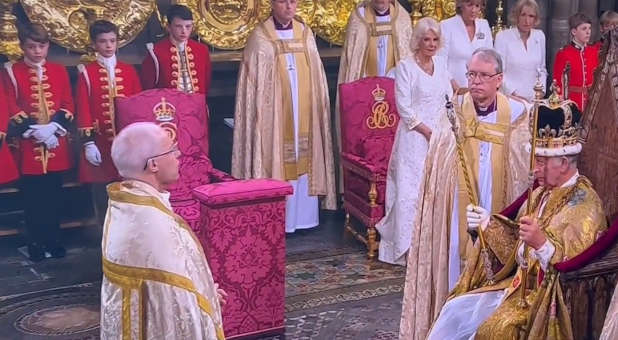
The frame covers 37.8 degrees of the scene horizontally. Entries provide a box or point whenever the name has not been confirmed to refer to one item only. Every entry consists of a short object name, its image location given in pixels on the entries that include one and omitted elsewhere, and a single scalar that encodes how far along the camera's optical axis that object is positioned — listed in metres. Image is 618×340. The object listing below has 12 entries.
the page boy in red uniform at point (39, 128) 6.73
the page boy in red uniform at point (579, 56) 8.61
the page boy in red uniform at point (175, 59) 7.20
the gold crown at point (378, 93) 7.25
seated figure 3.80
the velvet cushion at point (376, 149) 7.25
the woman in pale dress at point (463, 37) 7.98
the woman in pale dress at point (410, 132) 6.61
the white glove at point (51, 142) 6.77
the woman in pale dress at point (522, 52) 8.41
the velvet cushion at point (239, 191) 5.16
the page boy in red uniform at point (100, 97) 6.93
